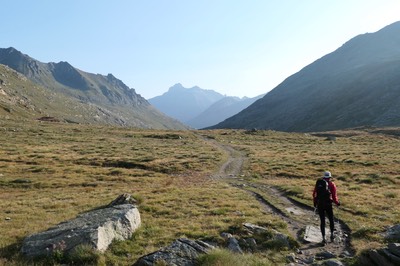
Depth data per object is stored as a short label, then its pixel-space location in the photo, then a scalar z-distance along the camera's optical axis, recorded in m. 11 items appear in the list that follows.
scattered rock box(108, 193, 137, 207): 21.51
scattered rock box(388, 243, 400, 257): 12.21
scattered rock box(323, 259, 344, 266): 13.01
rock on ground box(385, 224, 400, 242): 16.05
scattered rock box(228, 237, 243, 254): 14.78
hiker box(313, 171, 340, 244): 17.31
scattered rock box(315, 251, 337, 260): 14.62
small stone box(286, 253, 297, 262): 14.15
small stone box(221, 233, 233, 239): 16.09
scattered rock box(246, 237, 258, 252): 15.41
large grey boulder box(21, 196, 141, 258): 13.52
